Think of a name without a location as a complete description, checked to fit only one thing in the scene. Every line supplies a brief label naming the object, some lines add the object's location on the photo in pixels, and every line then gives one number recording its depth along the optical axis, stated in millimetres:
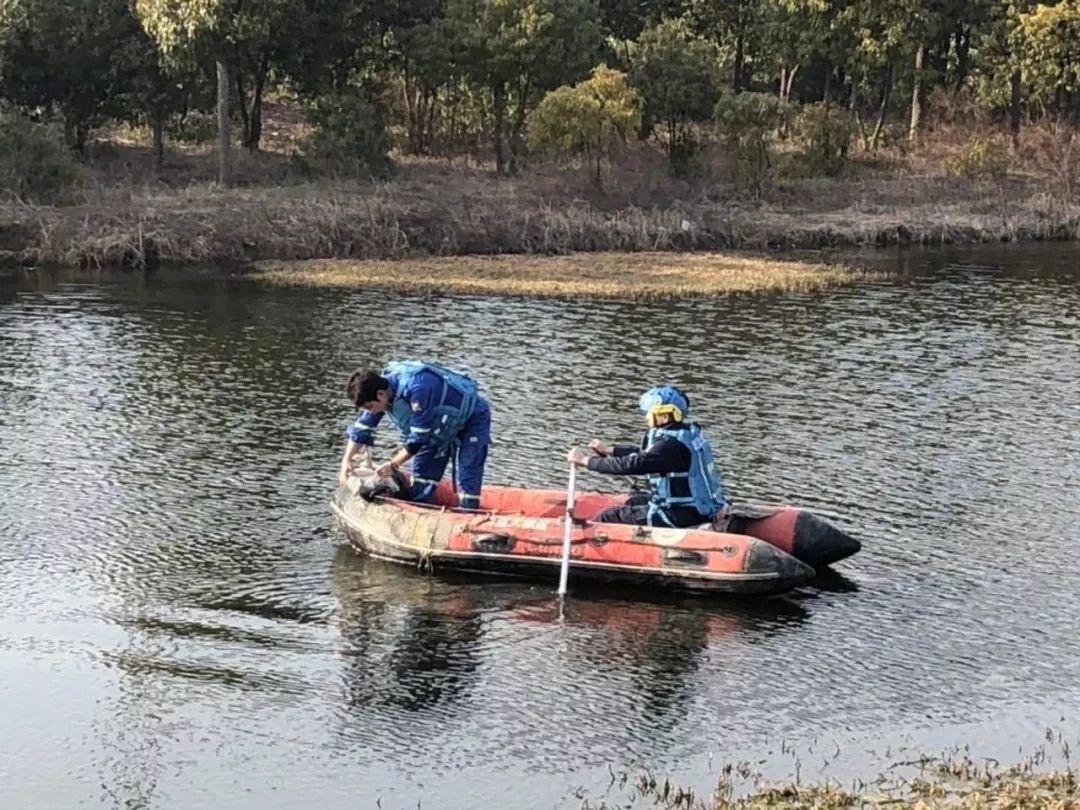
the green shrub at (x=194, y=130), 53500
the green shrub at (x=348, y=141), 49094
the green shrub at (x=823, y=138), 54281
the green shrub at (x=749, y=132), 49500
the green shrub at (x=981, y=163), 55812
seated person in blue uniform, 14734
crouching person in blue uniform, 15547
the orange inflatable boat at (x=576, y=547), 14469
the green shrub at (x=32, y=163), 42031
